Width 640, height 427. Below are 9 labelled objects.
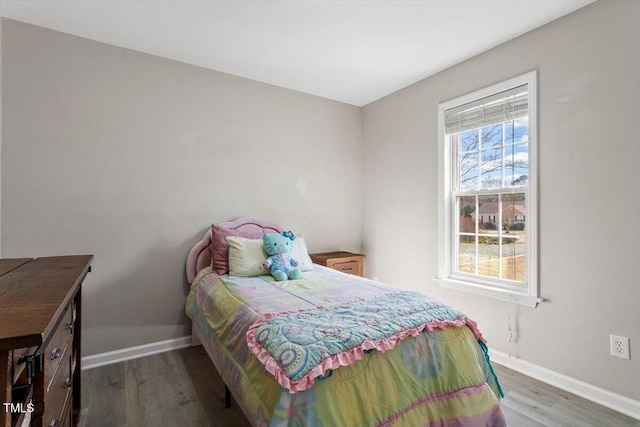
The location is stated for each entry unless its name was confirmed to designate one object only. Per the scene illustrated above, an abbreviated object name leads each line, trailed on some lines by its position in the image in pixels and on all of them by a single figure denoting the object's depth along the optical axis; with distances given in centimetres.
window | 246
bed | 121
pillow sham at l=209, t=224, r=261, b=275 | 269
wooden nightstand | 341
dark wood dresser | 72
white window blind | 251
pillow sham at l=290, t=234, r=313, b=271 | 282
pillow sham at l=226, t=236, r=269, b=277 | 262
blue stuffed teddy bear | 254
